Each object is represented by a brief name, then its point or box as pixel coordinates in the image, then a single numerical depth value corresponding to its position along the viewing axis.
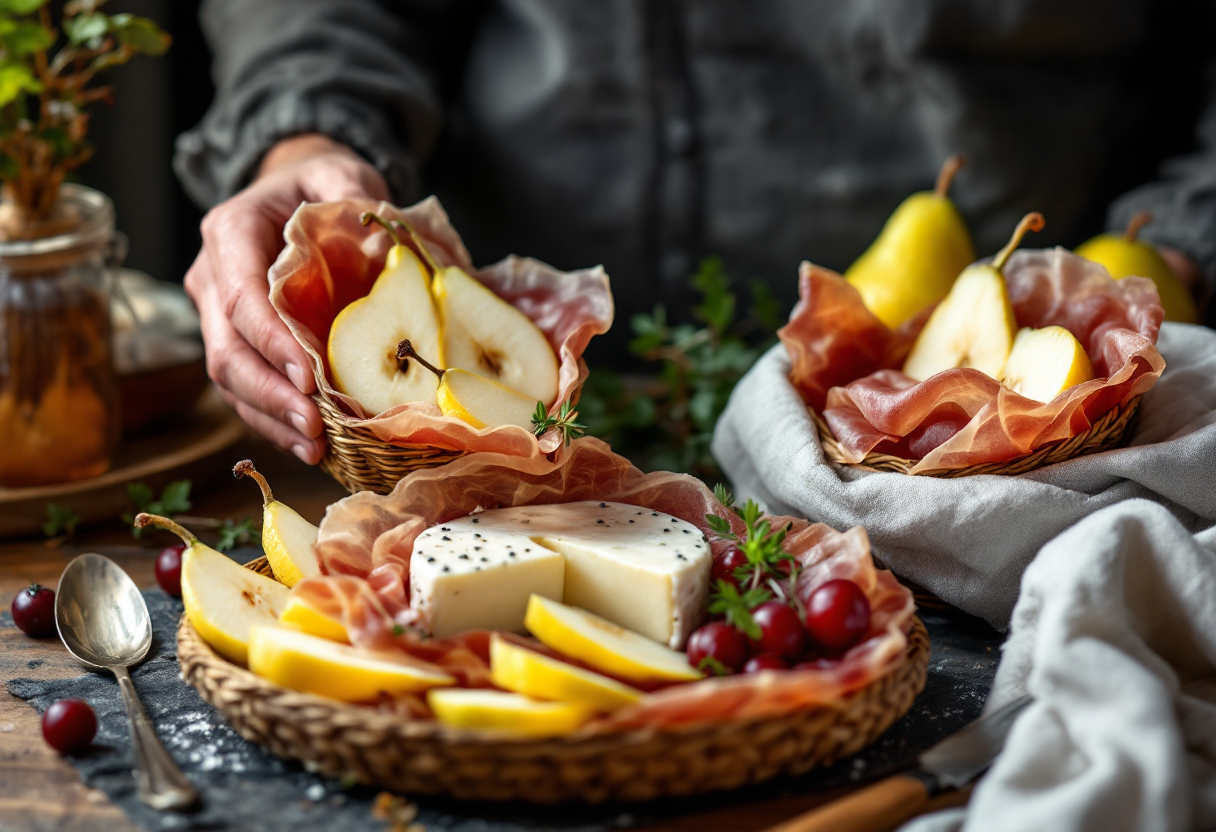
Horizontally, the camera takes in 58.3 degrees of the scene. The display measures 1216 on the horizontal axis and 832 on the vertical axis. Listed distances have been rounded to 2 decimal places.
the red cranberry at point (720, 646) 0.69
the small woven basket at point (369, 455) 0.85
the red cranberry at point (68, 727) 0.69
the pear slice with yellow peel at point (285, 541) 0.81
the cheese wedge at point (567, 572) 0.74
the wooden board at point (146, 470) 1.08
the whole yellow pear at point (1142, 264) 1.22
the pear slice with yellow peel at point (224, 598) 0.72
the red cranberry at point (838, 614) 0.69
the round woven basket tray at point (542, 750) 0.59
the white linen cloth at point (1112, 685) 0.57
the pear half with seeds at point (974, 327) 0.96
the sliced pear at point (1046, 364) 0.86
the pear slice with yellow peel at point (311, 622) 0.70
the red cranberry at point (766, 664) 0.67
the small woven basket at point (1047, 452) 0.84
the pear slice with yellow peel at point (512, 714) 0.59
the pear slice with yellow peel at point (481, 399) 0.85
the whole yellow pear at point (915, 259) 1.19
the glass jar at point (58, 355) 1.06
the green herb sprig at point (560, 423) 0.84
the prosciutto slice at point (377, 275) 0.83
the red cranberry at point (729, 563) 0.80
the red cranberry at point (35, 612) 0.88
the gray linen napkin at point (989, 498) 0.81
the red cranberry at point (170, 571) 0.94
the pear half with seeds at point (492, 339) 0.95
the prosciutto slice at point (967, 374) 0.83
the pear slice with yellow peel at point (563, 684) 0.61
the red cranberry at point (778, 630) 0.69
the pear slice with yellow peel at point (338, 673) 0.63
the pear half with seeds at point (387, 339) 0.88
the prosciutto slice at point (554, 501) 0.61
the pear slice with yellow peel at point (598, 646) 0.66
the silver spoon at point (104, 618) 0.82
